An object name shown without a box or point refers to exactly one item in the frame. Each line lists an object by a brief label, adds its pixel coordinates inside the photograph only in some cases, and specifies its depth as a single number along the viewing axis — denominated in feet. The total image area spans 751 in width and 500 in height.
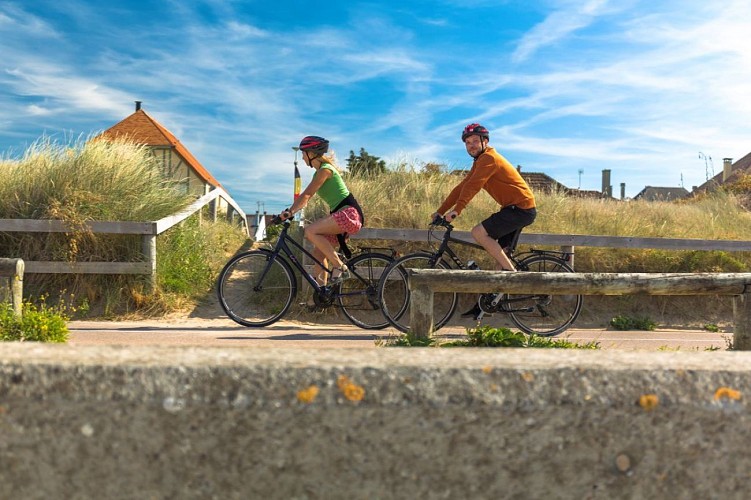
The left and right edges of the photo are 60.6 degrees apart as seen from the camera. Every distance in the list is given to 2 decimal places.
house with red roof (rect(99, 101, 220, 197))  123.75
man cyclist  21.99
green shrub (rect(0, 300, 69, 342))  15.21
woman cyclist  22.40
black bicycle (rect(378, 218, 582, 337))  23.00
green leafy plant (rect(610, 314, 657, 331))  27.81
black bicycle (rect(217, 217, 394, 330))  24.07
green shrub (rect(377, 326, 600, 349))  13.26
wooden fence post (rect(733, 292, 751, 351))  14.35
